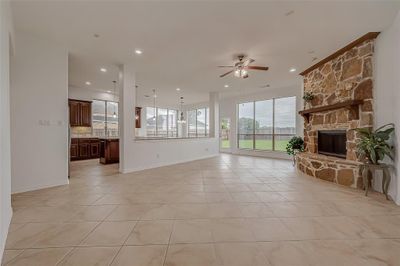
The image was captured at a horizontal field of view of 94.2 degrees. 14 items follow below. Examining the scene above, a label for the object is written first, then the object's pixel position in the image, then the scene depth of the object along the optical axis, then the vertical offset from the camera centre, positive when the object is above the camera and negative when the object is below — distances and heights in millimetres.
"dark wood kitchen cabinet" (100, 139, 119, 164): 6793 -774
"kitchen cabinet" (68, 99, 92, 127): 7543 +722
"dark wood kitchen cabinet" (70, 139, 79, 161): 7328 -773
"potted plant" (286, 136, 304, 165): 6254 -461
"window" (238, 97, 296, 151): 8412 +379
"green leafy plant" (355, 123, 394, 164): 3285 -240
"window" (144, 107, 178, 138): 11958 +592
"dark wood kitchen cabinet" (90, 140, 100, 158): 7965 -797
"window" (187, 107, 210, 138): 12678 +636
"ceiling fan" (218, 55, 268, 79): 4402 +1508
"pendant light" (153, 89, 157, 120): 9286 +1844
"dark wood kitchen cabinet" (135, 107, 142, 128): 10759 +793
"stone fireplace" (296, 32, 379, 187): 3924 +520
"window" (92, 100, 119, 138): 8617 +606
